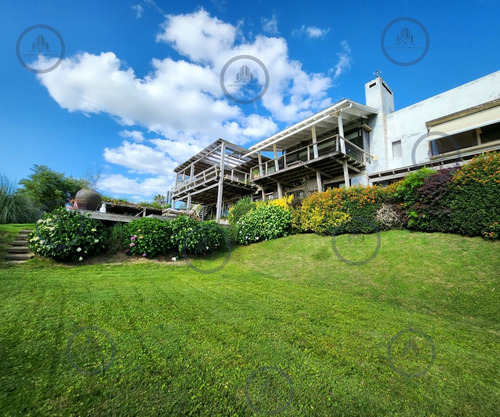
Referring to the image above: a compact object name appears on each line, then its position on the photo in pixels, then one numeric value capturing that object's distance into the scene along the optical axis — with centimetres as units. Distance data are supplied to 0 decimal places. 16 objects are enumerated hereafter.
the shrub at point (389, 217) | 765
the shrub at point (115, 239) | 785
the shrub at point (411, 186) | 718
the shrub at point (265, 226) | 1017
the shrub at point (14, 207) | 991
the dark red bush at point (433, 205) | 652
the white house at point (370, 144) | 1030
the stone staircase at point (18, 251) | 629
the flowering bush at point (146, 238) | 785
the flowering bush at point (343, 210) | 821
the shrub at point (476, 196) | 570
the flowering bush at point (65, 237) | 642
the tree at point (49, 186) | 2137
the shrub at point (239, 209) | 1265
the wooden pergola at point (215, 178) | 1614
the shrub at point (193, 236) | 840
